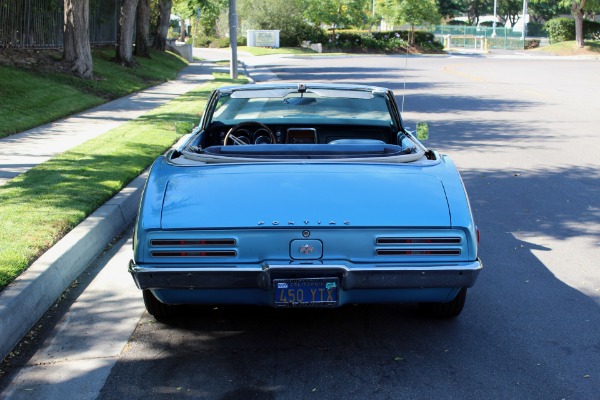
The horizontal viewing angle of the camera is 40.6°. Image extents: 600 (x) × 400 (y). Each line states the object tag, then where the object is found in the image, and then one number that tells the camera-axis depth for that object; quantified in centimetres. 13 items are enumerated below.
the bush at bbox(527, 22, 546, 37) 10744
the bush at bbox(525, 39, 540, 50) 8019
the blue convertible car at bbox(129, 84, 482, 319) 432
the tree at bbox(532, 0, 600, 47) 6694
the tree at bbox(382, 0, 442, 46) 7325
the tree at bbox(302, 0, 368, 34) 7538
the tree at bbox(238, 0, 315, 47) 7394
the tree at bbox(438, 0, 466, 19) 11634
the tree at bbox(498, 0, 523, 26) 11912
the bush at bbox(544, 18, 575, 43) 7806
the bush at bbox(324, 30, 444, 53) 7062
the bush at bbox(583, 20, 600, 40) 7656
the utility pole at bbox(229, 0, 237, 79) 2645
